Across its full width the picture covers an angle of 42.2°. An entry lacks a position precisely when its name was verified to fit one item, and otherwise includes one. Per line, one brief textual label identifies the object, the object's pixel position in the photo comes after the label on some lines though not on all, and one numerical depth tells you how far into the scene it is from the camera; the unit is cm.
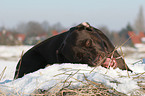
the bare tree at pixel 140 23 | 7062
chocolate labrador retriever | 264
